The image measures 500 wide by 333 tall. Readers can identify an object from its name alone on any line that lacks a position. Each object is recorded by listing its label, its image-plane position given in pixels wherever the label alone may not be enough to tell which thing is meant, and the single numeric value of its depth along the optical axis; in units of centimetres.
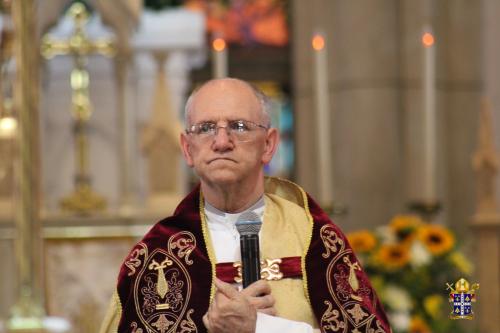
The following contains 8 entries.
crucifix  1391
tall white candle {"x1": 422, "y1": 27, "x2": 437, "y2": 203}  1447
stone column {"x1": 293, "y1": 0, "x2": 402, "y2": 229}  1905
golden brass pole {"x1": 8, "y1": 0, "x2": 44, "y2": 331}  537
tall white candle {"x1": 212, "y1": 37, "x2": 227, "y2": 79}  1183
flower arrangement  1255
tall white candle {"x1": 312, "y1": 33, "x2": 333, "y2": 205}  1373
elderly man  700
